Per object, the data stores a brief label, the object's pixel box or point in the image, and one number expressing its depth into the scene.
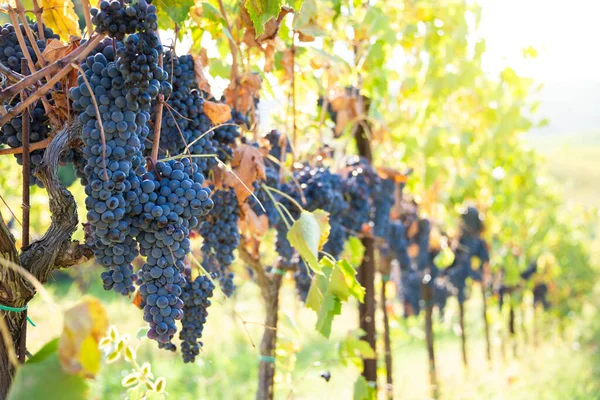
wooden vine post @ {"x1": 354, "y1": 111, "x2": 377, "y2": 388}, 3.09
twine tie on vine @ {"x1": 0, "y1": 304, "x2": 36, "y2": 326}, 1.13
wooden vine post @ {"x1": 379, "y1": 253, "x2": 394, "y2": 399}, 3.88
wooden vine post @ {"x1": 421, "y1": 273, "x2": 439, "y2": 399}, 5.18
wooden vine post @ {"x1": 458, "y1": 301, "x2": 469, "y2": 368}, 6.17
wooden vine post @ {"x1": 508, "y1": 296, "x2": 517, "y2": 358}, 8.15
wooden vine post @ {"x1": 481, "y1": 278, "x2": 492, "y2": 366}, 6.87
